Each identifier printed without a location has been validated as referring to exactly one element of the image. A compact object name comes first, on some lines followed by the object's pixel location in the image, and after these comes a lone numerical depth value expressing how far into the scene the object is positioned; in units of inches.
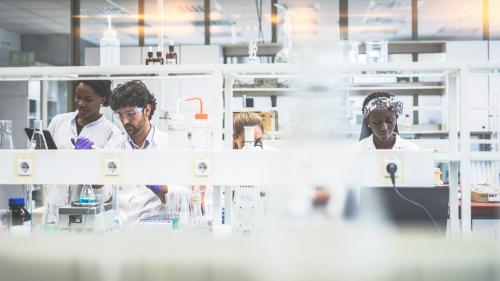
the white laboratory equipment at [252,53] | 71.5
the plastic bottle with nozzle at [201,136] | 65.9
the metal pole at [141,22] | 221.1
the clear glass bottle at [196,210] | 68.2
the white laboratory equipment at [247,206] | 64.9
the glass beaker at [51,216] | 65.3
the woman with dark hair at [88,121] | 92.1
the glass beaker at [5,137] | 69.6
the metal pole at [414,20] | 211.2
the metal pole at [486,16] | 215.0
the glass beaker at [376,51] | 74.6
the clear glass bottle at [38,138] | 64.9
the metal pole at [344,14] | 210.7
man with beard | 89.9
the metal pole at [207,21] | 215.6
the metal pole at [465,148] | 59.8
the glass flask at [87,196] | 65.1
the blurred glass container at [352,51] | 79.3
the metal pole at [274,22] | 214.2
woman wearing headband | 96.6
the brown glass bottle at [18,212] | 70.8
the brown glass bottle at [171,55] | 73.2
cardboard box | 131.4
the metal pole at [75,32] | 220.7
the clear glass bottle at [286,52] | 74.5
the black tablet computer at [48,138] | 65.4
